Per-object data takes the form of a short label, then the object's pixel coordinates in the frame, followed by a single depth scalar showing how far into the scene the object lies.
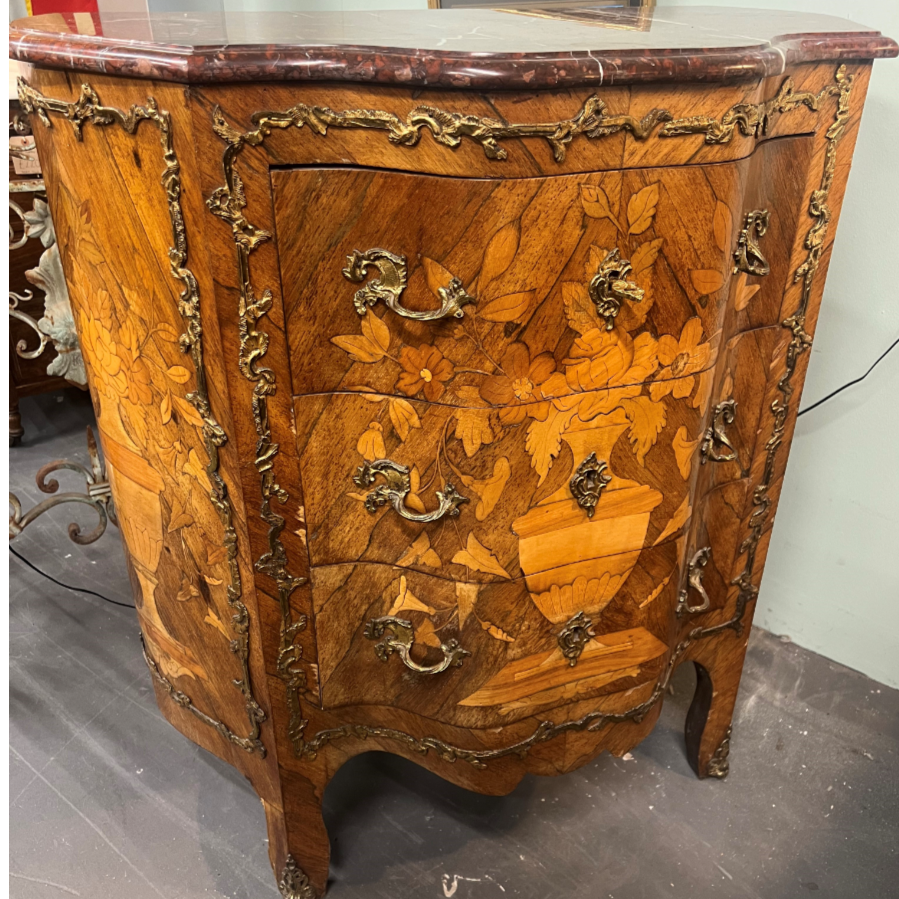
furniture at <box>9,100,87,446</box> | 1.54
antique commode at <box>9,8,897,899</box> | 0.89
